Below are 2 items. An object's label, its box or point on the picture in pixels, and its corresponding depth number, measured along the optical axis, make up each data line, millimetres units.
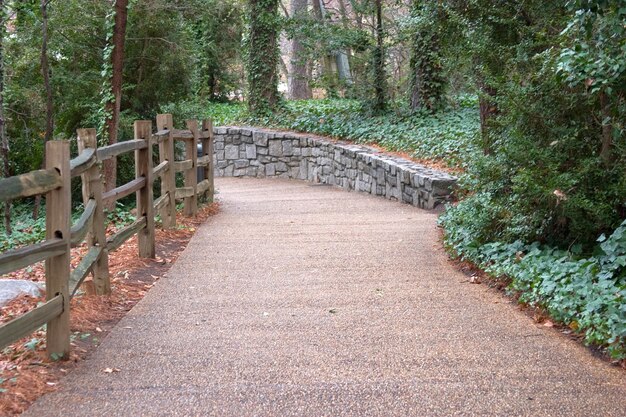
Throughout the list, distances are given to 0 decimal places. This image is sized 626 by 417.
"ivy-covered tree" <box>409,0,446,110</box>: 18281
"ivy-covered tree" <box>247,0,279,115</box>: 22250
